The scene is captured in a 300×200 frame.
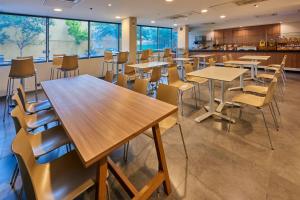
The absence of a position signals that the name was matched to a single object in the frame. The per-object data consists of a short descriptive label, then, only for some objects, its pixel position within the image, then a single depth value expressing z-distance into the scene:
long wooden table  1.09
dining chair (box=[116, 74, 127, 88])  2.80
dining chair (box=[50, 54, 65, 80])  5.34
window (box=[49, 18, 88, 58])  6.39
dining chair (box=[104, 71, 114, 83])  3.18
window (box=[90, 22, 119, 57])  7.47
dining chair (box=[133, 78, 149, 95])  2.49
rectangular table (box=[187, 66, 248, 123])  2.98
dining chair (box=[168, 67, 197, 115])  3.59
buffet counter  7.54
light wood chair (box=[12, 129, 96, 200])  0.94
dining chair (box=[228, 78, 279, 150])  2.43
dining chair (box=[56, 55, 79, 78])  4.39
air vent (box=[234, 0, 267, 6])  4.86
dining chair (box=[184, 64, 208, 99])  3.98
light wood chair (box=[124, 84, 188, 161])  1.99
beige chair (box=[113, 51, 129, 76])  5.63
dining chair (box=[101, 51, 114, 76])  6.30
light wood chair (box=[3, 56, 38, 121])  3.39
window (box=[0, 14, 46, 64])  5.46
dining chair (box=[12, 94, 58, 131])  1.97
